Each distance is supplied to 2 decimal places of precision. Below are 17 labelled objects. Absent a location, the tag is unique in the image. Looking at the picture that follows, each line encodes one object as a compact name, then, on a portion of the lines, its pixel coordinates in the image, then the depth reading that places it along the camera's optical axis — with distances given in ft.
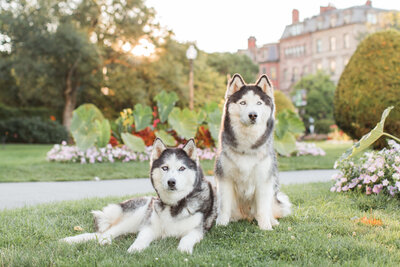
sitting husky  13.05
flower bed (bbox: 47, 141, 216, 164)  33.53
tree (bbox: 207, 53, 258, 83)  159.94
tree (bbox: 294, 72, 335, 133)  134.00
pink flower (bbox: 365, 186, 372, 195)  18.44
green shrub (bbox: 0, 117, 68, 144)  73.92
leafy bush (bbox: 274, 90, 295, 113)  52.48
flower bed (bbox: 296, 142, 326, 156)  40.16
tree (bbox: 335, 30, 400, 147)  36.01
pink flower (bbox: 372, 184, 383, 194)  18.11
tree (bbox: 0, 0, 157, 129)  67.26
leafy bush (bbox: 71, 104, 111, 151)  33.50
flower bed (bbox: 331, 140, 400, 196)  17.52
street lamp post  46.89
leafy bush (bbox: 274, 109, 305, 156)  36.00
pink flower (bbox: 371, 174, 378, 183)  17.94
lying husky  11.82
